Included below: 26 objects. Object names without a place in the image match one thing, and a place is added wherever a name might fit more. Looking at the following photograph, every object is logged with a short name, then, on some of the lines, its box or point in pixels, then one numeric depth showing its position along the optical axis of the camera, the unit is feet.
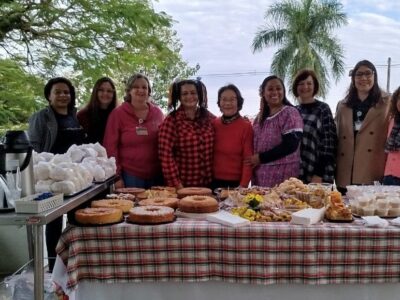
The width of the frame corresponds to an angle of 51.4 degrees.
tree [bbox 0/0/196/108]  19.02
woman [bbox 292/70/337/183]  9.69
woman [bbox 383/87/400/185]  8.66
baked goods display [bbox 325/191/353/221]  6.21
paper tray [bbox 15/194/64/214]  4.84
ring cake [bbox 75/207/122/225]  5.87
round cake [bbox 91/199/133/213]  6.54
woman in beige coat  9.34
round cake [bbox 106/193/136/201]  7.36
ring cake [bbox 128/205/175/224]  5.98
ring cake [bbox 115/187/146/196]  7.95
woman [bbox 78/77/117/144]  10.02
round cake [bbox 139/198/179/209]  6.88
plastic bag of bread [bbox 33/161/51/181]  5.93
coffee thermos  5.30
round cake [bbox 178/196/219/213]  6.44
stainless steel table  4.75
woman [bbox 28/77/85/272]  9.32
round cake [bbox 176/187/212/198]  7.67
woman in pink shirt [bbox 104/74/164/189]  9.17
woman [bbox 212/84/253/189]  9.20
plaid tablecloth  5.85
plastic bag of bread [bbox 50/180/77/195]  5.77
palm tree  49.55
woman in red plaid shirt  8.86
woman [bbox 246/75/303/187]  8.93
